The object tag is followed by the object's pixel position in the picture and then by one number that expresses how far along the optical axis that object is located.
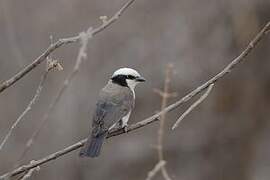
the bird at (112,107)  6.78
